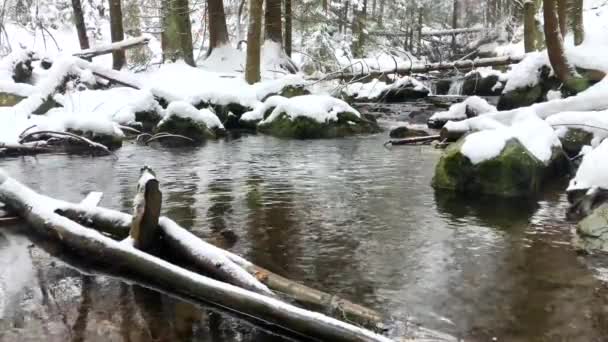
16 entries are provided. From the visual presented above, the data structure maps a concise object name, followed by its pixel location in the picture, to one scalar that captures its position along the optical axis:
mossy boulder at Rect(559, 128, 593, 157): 9.08
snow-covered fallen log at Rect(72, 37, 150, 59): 16.52
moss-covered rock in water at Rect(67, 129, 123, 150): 12.17
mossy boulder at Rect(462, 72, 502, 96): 21.75
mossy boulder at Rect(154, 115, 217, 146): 13.62
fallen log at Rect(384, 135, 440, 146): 11.92
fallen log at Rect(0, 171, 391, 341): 3.37
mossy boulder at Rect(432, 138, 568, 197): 7.78
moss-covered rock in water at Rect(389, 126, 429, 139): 13.04
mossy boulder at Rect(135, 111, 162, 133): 14.81
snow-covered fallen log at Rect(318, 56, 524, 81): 14.73
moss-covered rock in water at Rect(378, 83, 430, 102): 22.23
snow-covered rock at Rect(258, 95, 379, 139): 14.20
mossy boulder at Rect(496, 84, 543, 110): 14.40
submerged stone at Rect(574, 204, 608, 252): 5.52
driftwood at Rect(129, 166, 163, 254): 4.61
